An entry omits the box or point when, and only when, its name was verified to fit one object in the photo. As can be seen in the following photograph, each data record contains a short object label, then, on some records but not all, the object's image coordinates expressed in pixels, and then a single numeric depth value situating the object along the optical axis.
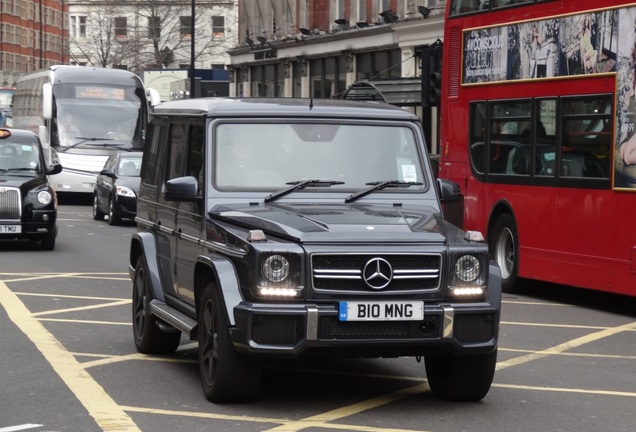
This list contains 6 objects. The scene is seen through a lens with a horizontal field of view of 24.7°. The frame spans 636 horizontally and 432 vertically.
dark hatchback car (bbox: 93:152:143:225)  29.03
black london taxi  21.41
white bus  37.59
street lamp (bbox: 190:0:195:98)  48.38
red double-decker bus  14.63
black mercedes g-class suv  8.30
